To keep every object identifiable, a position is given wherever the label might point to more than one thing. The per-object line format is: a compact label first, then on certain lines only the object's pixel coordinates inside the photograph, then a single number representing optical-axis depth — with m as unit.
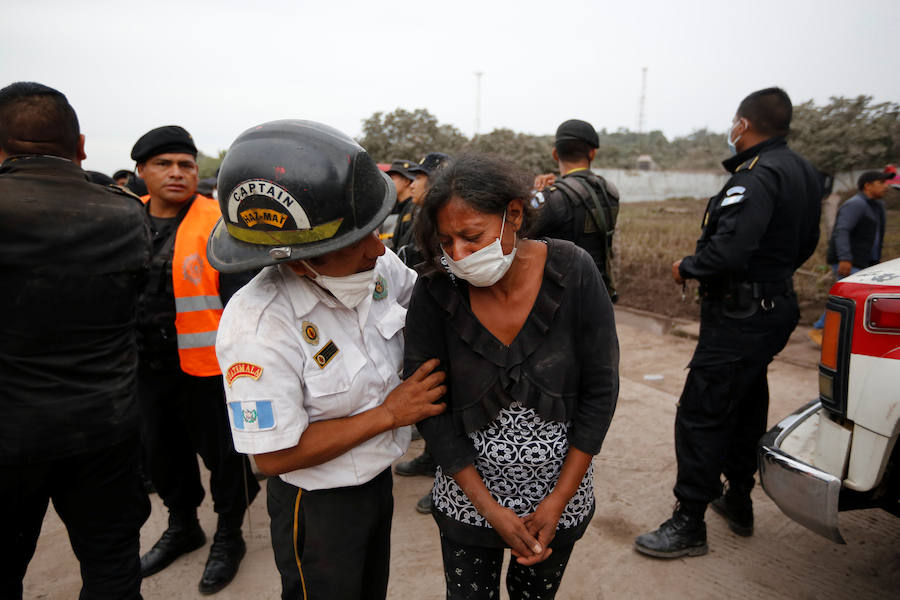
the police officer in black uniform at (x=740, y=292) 2.65
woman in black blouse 1.48
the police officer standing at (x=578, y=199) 3.52
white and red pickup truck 1.89
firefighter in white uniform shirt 1.32
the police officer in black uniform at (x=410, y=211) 3.76
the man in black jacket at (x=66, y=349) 1.73
